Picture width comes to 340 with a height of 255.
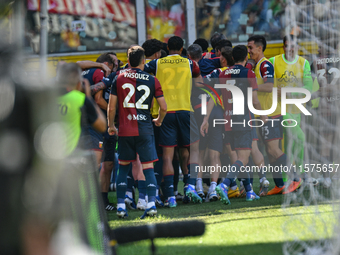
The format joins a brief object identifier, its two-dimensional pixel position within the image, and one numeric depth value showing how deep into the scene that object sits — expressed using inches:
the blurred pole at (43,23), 730.8
